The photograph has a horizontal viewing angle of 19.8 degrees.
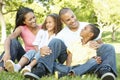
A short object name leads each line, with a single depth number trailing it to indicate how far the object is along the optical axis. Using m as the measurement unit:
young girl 5.16
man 4.57
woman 5.29
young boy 4.74
